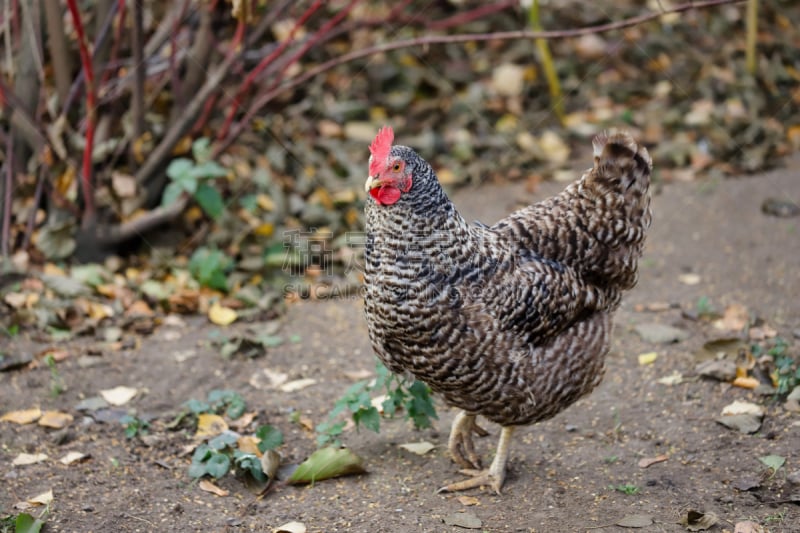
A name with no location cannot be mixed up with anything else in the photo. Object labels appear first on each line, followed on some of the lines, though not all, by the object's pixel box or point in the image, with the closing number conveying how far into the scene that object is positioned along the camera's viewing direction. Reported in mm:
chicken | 3158
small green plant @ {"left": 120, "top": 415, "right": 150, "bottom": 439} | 3719
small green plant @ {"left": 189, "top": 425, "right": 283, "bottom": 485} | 3373
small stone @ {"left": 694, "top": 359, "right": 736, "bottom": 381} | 3980
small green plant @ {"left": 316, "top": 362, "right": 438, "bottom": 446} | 3512
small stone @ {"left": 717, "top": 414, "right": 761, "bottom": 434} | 3611
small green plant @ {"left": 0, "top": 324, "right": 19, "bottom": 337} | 4418
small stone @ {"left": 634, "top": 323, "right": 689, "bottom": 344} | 4410
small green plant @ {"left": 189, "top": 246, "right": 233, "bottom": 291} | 4992
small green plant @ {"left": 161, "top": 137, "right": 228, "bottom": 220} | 4914
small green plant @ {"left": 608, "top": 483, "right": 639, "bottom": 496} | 3357
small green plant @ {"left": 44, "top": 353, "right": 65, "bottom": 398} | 3982
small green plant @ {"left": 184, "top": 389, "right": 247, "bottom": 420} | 3875
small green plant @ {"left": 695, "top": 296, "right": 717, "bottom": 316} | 4566
